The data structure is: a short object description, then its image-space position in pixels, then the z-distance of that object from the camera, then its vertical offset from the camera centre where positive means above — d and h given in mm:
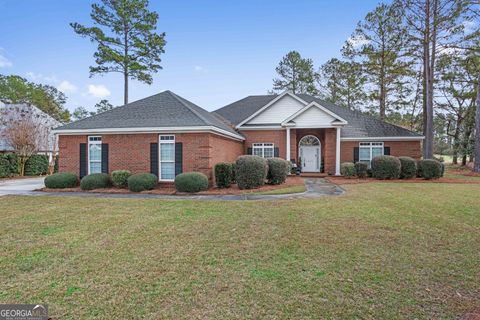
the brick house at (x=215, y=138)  13070 +1247
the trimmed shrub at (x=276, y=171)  13828 -741
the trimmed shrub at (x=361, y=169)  17156 -803
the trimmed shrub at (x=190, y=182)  11656 -1125
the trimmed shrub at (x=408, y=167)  16266 -635
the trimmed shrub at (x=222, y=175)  12609 -866
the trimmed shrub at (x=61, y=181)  13000 -1179
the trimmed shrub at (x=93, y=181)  12586 -1186
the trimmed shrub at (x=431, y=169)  16078 -755
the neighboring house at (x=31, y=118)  22156 +3471
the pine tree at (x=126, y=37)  22925 +11174
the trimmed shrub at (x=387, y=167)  16000 -623
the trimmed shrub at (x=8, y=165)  19984 -565
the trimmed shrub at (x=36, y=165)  22609 -647
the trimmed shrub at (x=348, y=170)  17375 -871
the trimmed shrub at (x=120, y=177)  12672 -962
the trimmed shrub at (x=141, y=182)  12070 -1152
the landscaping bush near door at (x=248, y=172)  12250 -702
